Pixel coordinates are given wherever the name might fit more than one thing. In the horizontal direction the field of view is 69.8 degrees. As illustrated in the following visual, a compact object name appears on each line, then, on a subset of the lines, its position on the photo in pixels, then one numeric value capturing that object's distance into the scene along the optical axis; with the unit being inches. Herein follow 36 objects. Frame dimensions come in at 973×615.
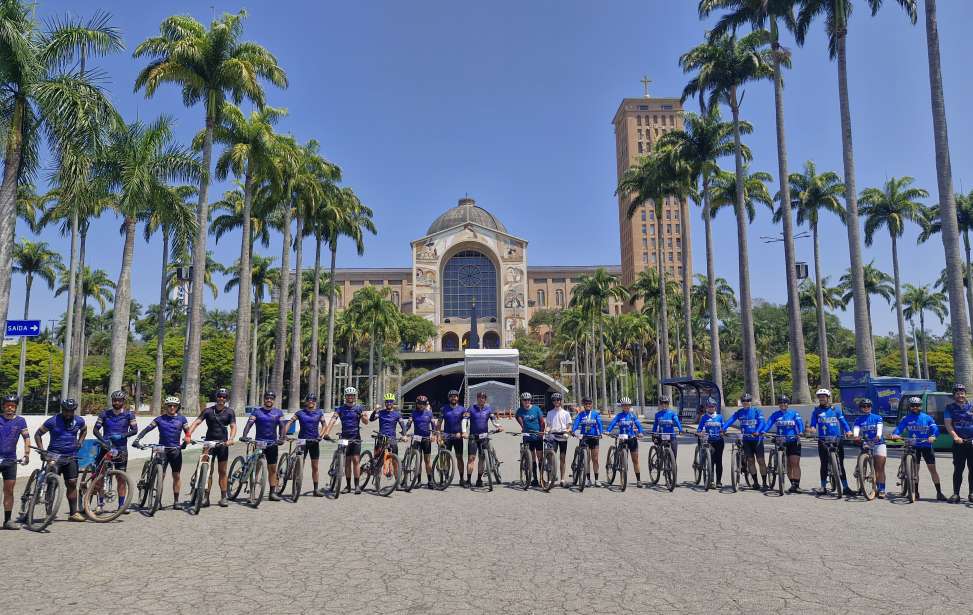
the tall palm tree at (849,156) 1069.8
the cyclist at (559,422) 506.0
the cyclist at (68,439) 374.3
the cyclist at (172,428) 413.7
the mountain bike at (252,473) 432.1
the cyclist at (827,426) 462.3
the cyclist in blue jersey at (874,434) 449.4
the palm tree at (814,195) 1768.0
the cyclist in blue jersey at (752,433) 488.6
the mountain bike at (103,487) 380.8
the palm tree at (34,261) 2038.6
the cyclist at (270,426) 444.5
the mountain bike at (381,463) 493.0
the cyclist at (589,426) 516.4
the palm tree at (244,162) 1210.6
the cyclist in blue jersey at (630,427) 516.1
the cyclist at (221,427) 428.1
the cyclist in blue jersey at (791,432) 478.9
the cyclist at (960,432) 434.9
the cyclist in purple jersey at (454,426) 502.9
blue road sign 698.8
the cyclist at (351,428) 488.1
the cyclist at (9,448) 355.3
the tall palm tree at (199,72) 1082.7
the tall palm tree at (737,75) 1343.5
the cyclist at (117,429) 401.7
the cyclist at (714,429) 496.4
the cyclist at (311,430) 473.1
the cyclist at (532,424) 502.9
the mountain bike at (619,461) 513.3
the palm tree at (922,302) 2748.5
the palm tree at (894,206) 1887.3
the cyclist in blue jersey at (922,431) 444.1
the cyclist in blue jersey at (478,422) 498.6
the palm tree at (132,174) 877.2
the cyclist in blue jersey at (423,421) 497.7
